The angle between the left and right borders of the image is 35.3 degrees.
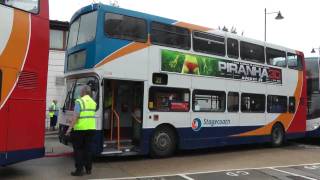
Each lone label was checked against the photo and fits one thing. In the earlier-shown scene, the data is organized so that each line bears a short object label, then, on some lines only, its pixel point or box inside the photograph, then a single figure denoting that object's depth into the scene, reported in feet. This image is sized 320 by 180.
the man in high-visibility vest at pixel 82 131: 33.63
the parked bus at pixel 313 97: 64.34
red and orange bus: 31.09
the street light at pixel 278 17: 88.74
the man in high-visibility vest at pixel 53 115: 81.20
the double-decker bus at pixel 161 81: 41.29
